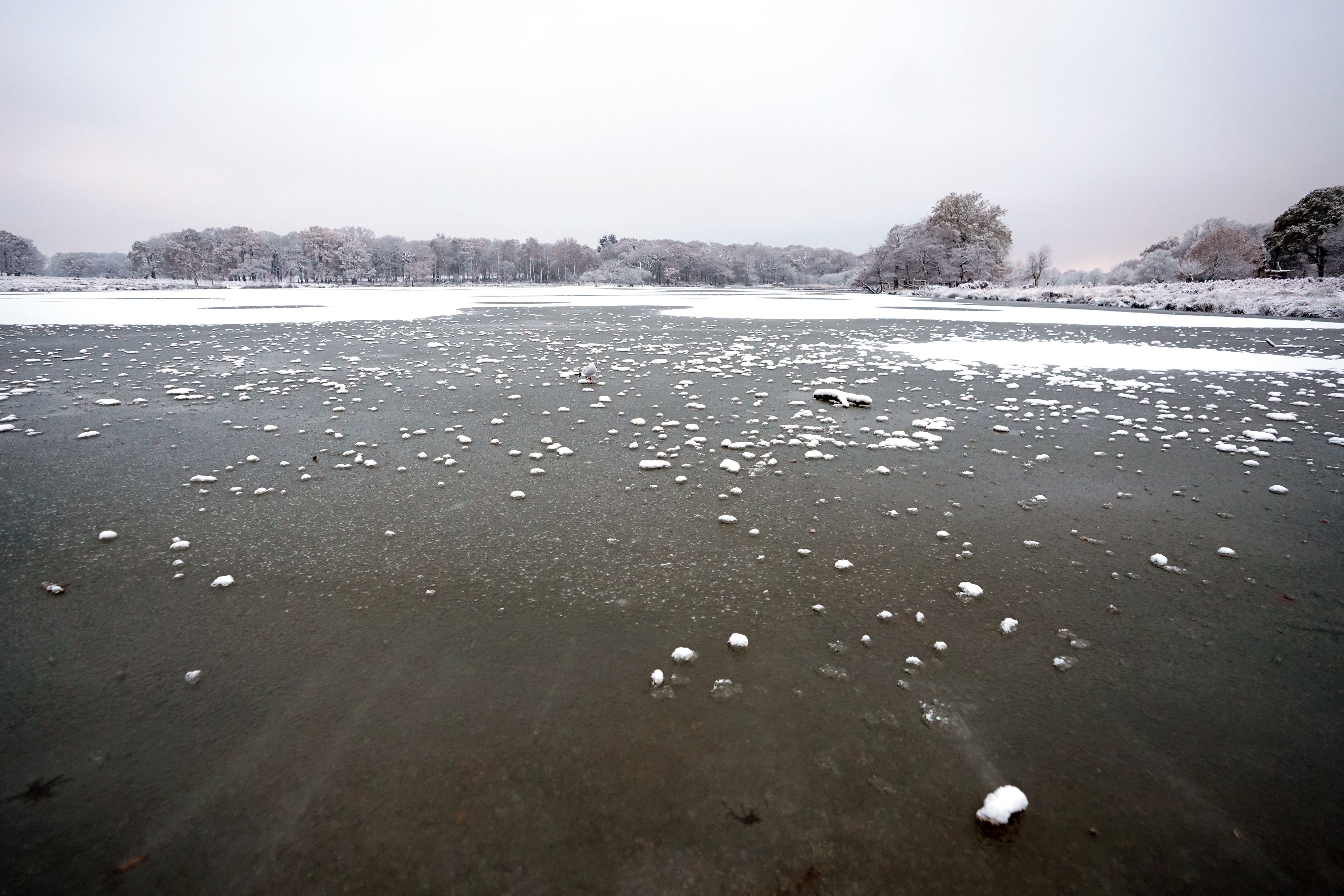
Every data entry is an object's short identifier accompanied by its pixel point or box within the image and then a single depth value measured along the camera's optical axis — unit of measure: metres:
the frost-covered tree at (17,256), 108.31
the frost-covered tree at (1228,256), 63.78
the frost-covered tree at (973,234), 69.94
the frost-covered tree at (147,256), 125.06
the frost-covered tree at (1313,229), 53.62
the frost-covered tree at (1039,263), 102.06
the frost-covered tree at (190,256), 98.31
